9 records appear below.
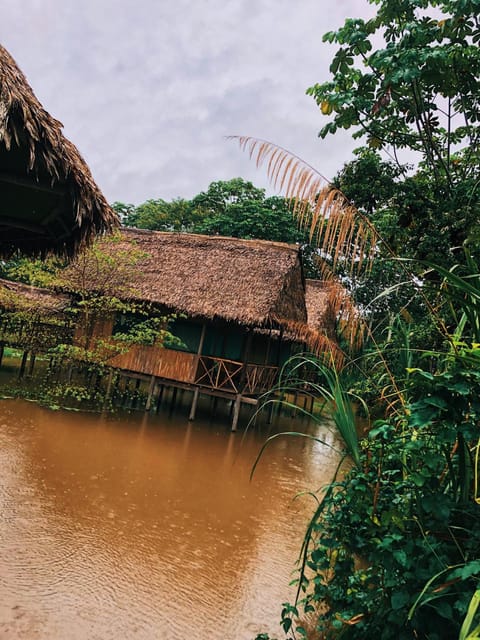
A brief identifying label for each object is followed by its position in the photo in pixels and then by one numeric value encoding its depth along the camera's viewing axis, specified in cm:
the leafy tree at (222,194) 2372
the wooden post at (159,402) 1065
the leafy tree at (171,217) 2431
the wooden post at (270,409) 1205
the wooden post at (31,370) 1198
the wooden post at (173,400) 1061
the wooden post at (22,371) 1132
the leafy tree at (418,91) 448
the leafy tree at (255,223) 2067
